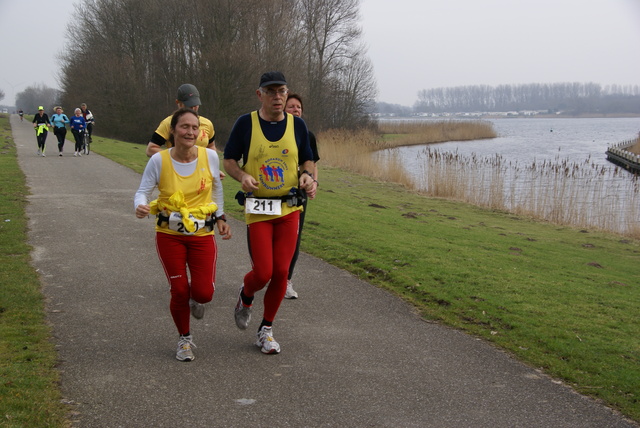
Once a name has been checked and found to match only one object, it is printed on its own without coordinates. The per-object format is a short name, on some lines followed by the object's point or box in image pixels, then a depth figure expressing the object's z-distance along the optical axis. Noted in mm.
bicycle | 23859
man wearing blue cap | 5027
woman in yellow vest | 4766
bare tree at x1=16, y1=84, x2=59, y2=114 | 175475
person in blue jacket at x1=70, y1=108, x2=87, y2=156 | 23516
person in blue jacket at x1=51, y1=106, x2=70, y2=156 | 22969
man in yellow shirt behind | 6160
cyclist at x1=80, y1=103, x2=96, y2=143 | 25033
